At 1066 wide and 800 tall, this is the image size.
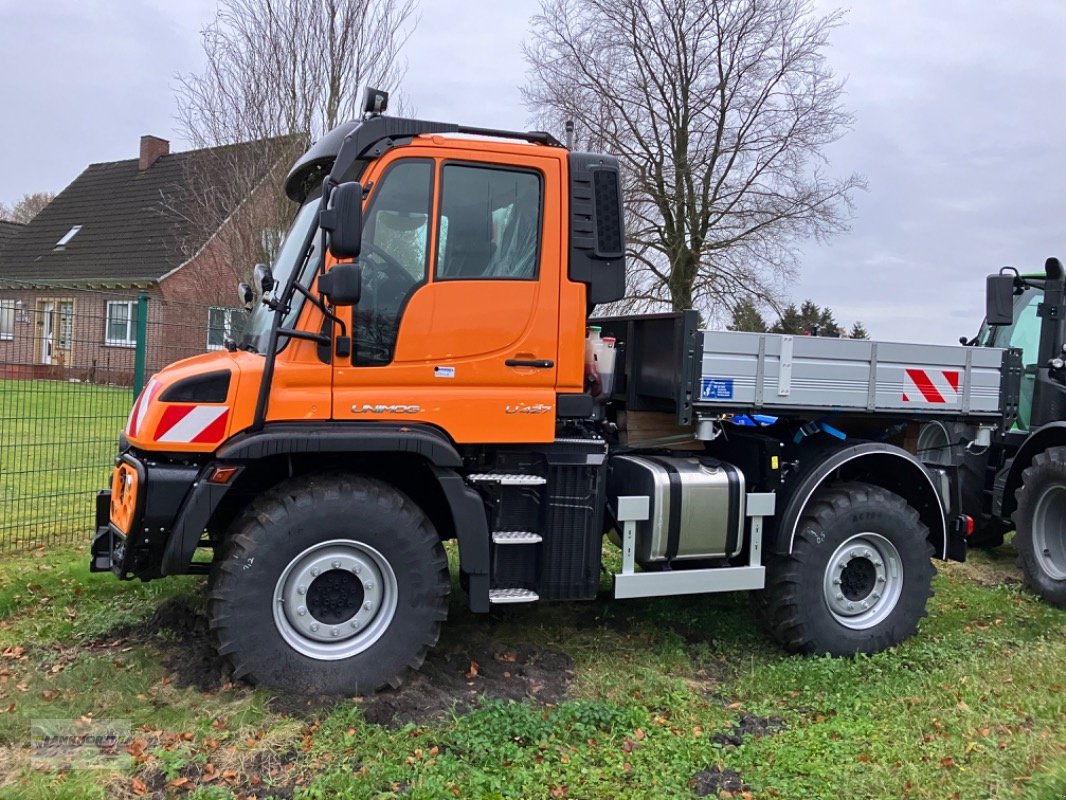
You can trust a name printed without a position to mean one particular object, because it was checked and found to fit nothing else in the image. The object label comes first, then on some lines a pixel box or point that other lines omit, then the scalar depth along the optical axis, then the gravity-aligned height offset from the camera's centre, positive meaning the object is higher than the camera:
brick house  6.97 +1.83
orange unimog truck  4.20 -0.43
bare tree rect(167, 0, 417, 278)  12.20 +3.64
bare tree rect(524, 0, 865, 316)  18.73 +5.04
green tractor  6.44 -0.54
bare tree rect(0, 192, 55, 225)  53.66 +8.09
